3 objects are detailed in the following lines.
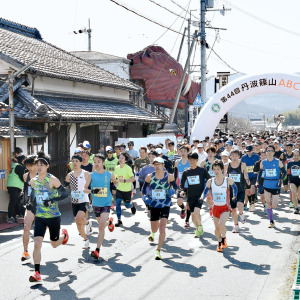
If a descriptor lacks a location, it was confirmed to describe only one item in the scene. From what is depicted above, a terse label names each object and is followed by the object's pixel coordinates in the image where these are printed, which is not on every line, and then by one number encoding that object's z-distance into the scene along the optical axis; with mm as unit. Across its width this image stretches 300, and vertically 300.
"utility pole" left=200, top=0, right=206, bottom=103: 28078
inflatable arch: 23719
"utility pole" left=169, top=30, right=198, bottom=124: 28797
